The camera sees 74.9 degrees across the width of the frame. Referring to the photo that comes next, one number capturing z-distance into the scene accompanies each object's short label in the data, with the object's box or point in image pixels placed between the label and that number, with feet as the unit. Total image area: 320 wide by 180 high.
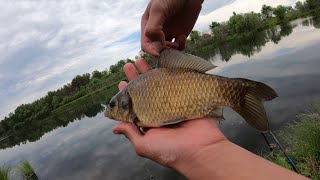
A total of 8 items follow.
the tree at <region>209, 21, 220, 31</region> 281.60
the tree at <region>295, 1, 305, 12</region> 232.83
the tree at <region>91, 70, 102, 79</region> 276.25
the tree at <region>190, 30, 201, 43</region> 246.35
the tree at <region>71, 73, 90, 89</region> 264.74
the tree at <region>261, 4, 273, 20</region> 258.73
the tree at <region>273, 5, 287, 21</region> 238.34
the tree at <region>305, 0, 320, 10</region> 219.37
